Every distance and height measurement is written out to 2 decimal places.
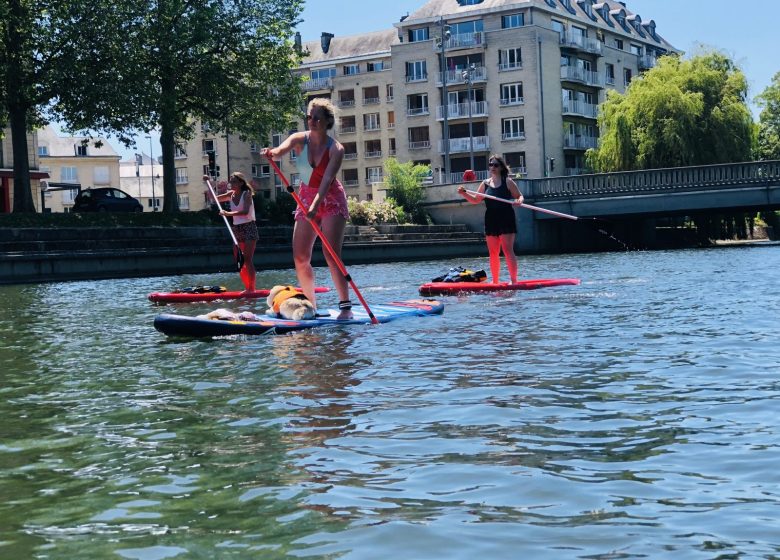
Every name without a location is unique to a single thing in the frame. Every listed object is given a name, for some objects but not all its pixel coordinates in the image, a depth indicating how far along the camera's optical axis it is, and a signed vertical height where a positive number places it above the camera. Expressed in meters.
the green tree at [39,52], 38.31 +7.49
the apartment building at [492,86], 77.69 +11.15
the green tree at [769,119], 92.88 +9.01
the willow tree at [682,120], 59.25 +5.83
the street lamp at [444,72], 70.81 +11.20
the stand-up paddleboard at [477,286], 17.00 -0.82
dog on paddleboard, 11.62 -0.65
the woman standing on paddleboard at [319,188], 11.70 +0.61
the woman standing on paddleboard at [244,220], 17.52 +0.44
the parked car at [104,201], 50.34 +2.50
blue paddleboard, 10.85 -0.80
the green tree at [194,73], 40.31 +7.19
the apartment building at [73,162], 112.75 +9.80
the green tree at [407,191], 62.59 +2.77
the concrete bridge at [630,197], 50.28 +1.47
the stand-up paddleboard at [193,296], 17.34 -0.75
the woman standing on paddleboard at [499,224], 17.20 +0.16
